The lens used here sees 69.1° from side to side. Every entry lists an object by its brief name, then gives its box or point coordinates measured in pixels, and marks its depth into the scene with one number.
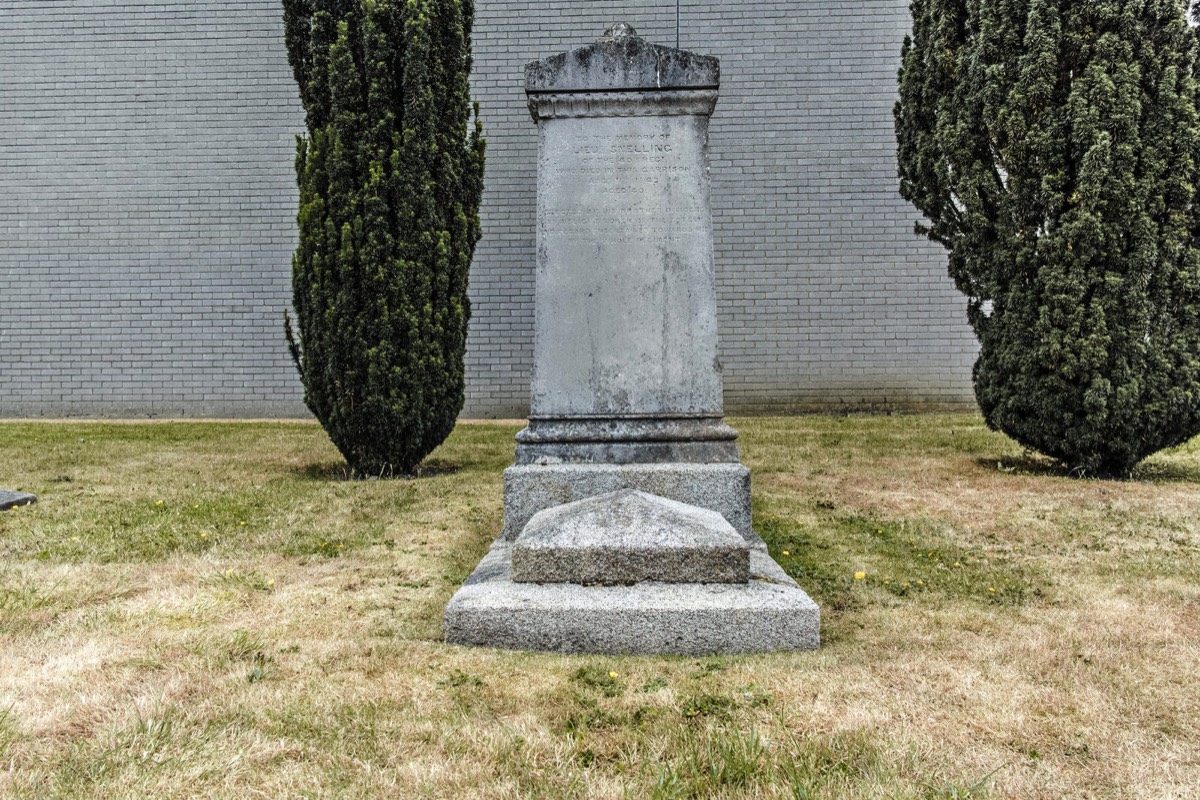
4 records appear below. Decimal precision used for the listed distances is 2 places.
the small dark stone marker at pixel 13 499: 4.98
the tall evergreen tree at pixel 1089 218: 5.71
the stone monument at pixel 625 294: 3.91
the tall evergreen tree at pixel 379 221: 6.07
